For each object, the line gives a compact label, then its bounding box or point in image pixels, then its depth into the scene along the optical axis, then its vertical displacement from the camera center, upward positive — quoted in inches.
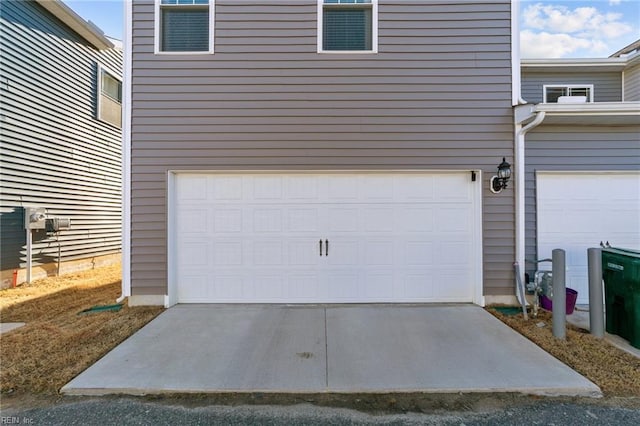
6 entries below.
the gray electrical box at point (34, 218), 245.8 -0.3
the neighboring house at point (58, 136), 242.1 +73.7
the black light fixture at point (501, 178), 177.2 +23.9
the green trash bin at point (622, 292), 137.0 -33.5
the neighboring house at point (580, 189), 190.4 +18.5
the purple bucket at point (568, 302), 169.9 -46.1
